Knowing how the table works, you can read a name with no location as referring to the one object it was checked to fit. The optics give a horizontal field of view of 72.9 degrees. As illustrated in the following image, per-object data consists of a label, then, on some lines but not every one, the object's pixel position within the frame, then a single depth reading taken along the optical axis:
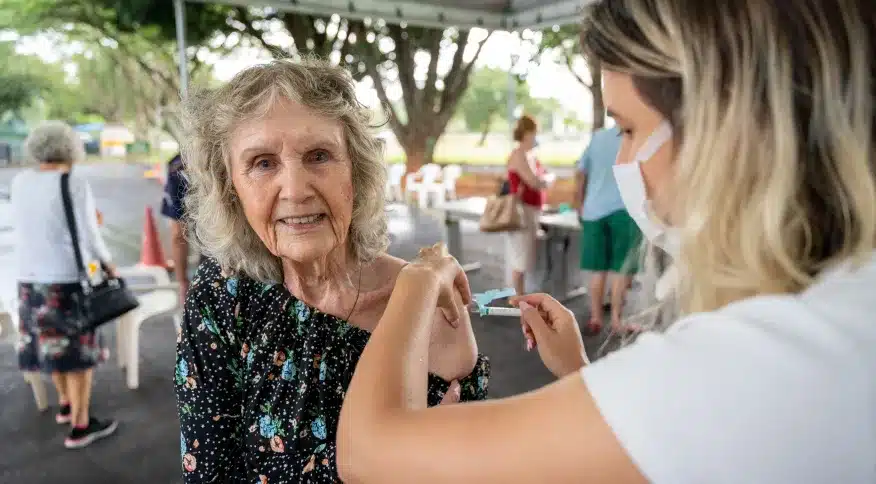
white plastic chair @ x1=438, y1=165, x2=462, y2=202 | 10.85
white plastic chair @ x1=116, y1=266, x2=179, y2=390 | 4.16
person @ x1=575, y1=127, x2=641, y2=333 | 4.62
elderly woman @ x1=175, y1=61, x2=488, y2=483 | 1.26
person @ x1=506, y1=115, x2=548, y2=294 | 5.27
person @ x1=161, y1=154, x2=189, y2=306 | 4.14
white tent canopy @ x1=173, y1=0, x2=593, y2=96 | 5.66
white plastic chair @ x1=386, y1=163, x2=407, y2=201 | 11.34
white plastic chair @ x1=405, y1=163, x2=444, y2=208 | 10.70
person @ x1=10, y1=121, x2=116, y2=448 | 3.38
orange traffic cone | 5.71
